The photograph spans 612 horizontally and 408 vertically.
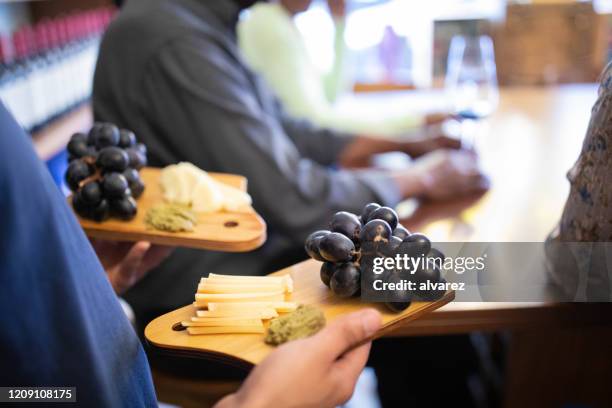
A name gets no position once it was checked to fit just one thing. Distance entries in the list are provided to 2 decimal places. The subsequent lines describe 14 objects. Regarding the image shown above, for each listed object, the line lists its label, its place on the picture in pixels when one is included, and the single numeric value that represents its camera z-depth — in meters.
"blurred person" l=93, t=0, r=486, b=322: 1.12
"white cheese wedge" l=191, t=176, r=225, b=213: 0.81
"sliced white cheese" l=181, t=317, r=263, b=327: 0.56
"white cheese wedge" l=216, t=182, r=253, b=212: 0.82
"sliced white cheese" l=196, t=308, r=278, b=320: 0.56
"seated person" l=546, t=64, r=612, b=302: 0.63
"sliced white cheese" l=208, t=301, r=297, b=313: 0.57
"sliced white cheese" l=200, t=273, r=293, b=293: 0.60
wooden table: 0.83
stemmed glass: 1.57
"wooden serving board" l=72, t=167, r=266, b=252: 0.74
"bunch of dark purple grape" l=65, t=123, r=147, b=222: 0.79
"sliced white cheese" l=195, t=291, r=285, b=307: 0.58
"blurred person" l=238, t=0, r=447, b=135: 1.85
